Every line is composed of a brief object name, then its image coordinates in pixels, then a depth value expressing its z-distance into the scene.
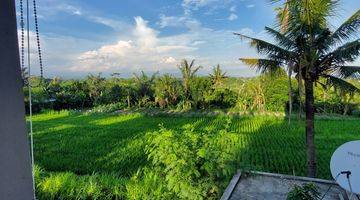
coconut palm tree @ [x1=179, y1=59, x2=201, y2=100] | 22.53
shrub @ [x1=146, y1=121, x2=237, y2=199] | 4.56
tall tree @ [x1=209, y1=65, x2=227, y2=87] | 23.12
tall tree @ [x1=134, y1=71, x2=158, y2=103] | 24.33
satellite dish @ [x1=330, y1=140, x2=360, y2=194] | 4.07
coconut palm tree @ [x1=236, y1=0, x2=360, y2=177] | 7.06
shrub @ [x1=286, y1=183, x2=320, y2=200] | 3.36
